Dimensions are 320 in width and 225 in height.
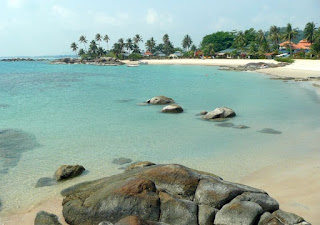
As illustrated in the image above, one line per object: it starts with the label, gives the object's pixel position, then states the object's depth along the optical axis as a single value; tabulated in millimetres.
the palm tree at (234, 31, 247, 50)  109538
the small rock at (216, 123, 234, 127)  20312
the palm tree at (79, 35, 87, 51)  160875
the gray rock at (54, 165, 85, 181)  12039
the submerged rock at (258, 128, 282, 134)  18291
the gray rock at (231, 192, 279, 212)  7953
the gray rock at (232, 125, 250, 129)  19656
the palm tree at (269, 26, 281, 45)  102750
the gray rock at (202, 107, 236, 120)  22312
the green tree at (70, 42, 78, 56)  161500
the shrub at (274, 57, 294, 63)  73706
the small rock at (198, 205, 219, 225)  7582
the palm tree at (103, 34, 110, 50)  150762
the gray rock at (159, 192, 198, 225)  7543
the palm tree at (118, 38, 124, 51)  137788
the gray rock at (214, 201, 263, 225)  7293
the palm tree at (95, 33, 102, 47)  147125
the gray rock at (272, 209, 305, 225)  7184
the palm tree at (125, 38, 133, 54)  140625
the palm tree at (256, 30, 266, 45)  108625
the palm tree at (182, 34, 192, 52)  145375
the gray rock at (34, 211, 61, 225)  8352
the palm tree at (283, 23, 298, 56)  93312
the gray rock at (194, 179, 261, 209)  7949
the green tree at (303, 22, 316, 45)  94188
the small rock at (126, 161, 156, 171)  11892
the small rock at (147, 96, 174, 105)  28953
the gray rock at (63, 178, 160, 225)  7684
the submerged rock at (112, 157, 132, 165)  13836
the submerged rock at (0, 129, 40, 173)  14289
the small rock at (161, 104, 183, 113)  25078
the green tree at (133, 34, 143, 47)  143625
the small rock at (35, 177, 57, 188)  11641
